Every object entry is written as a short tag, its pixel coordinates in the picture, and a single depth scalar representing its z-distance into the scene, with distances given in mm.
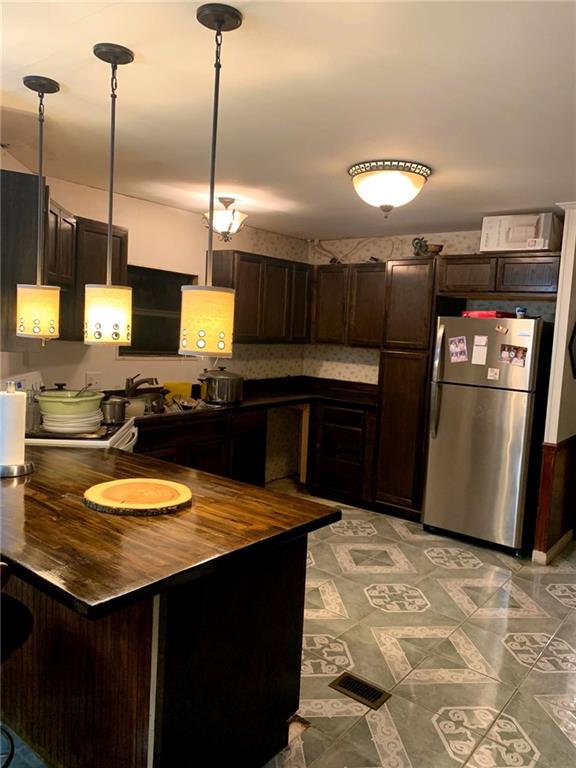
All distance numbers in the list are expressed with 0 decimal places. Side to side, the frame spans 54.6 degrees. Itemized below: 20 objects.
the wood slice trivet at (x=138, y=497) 1859
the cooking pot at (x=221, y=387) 4445
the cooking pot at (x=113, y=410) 3303
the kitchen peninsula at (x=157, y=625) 1500
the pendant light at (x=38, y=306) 2199
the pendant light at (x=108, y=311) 1998
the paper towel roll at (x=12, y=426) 2135
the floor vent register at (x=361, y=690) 2386
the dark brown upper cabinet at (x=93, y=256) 3387
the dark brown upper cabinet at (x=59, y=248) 2861
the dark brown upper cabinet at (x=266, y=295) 4770
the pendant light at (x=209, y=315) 1722
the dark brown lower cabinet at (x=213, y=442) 3844
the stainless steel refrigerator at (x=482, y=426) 3922
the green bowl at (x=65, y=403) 2852
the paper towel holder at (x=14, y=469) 2162
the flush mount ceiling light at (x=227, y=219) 3965
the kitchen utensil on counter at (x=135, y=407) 3680
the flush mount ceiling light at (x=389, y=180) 2934
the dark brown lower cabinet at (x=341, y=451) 4965
